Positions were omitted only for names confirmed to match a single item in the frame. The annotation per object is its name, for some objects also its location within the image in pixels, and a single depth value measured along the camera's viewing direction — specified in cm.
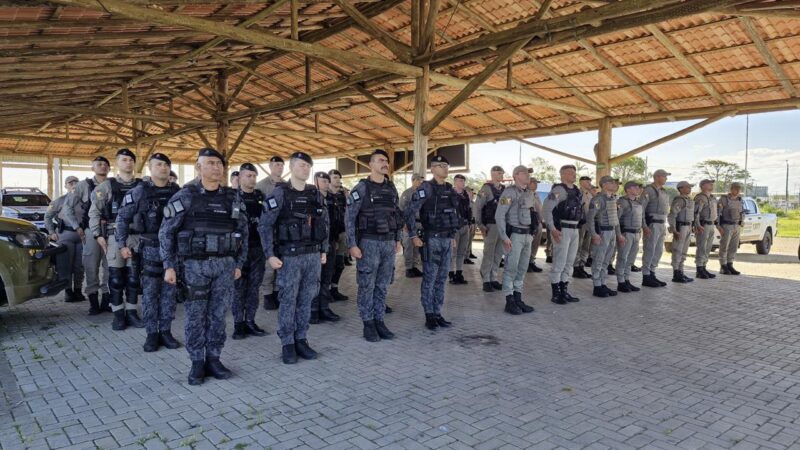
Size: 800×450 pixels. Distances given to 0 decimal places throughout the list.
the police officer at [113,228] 507
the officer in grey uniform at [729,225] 959
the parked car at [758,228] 1308
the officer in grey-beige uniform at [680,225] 862
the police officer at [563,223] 672
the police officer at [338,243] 690
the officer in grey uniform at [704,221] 914
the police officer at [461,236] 851
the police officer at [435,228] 532
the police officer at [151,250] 455
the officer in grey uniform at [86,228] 583
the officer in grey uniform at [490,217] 818
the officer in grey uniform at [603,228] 737
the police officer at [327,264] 573
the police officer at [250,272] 508
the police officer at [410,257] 930
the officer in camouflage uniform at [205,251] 362
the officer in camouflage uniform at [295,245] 416
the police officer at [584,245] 914
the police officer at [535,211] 641
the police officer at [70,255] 584
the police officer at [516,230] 618
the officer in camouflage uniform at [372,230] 483
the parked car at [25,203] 1386
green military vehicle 490
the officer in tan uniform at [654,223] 816
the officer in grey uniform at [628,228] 777
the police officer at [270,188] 606
